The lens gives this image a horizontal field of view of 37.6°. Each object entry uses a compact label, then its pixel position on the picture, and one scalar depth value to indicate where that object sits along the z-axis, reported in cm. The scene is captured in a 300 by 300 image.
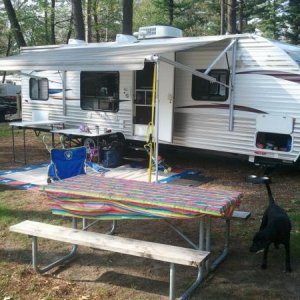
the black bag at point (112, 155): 913
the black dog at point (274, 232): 391
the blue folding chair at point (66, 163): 584
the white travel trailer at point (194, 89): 744
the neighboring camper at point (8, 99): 1828
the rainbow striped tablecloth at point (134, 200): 364
